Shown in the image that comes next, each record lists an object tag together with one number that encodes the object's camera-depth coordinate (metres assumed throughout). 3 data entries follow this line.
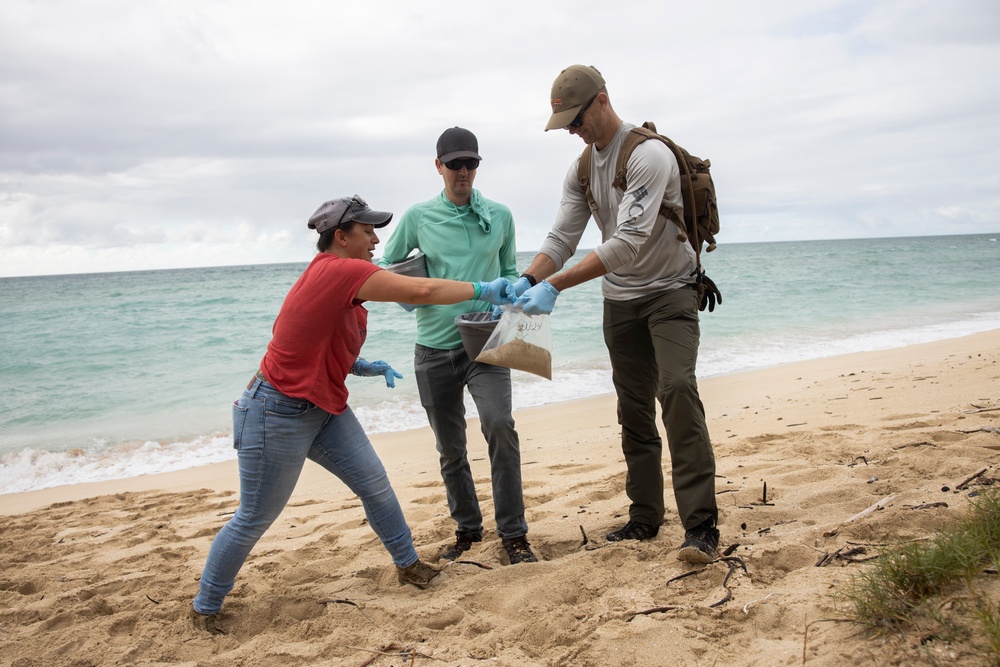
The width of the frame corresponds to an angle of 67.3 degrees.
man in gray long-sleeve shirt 3.23
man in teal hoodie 3.62
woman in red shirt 2.98
